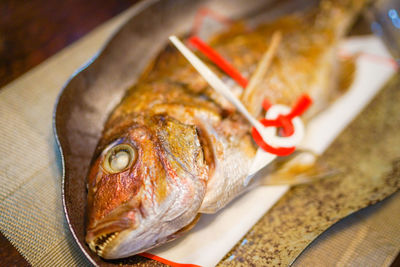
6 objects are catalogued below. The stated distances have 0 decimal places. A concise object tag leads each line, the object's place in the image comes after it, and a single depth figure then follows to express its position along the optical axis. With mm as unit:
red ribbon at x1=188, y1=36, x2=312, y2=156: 322
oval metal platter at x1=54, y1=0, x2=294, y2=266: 298
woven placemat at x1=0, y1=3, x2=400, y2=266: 304
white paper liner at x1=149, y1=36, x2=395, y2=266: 314
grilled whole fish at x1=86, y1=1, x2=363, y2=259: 282
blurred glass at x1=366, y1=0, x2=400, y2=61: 418
